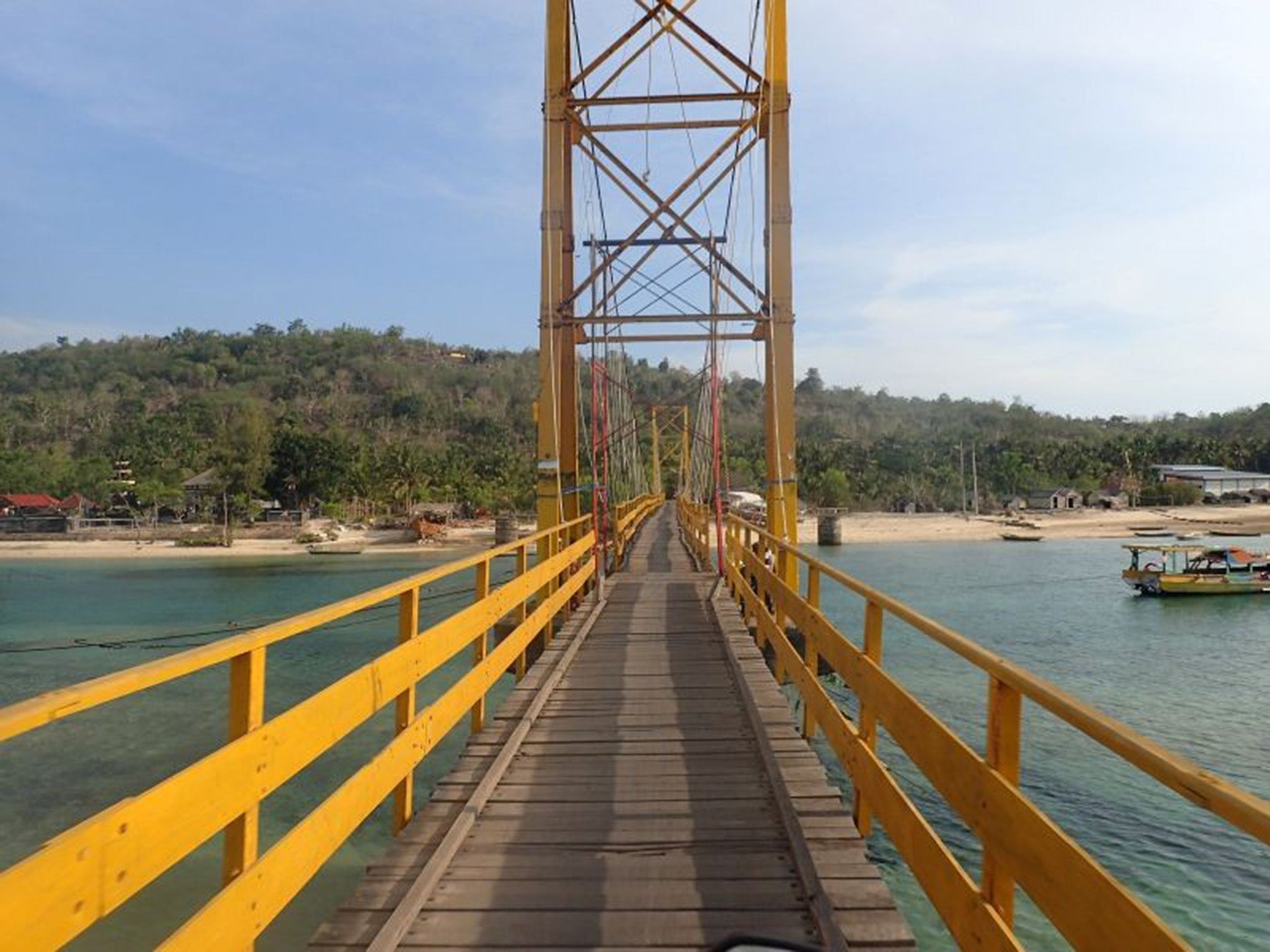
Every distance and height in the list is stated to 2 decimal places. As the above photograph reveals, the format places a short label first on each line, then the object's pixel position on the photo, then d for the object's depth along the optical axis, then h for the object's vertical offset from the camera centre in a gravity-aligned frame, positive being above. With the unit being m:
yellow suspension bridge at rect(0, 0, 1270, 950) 1.91 -1.28
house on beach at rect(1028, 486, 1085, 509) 92.25 -2.16
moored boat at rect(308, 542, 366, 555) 62.50 -4.66
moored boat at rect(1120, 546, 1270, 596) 33.41 -3.64
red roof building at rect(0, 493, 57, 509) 79.38 -1.69
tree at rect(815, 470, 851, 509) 92.50 -1.12
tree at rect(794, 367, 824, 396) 179.38 +19.00
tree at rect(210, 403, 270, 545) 73.94 +1.47
